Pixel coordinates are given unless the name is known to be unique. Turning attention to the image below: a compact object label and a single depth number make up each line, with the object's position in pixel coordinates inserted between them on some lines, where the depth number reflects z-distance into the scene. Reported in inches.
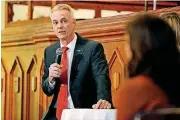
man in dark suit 237.8
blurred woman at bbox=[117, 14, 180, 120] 143.5
